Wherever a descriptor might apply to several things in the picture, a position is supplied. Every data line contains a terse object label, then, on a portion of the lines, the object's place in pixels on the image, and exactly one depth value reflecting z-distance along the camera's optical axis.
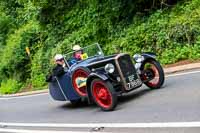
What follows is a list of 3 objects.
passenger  11.63
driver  12.04
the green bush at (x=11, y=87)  26.28
